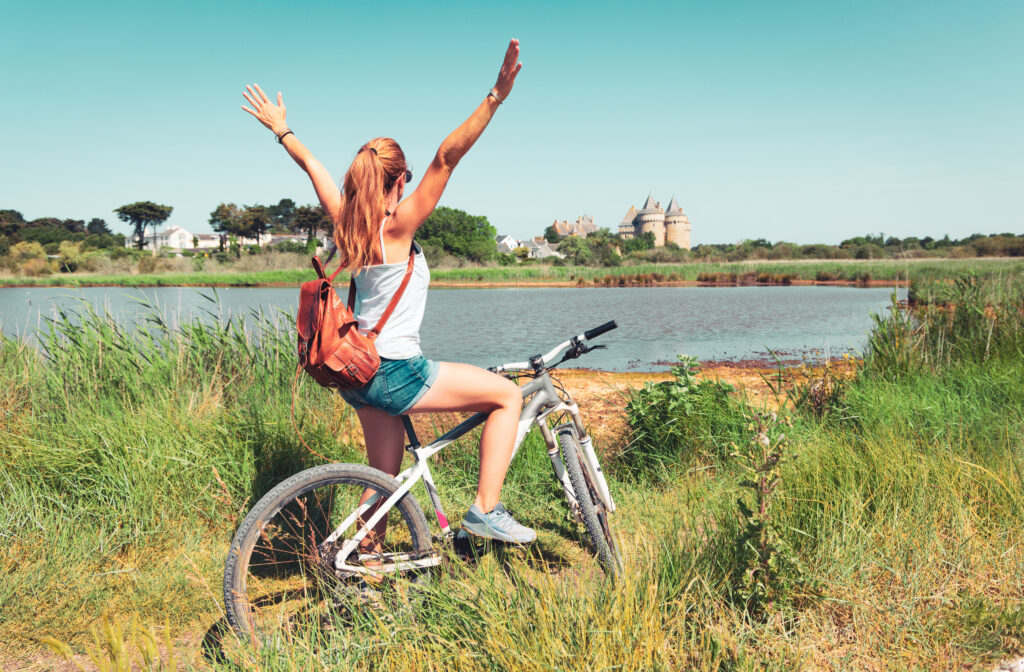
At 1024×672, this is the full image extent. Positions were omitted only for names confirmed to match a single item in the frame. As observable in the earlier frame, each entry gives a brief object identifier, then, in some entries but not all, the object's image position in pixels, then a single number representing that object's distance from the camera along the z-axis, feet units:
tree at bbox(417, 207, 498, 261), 262.26
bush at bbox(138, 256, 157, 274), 183.25
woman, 6.73
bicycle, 6.47
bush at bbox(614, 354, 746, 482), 13.16
